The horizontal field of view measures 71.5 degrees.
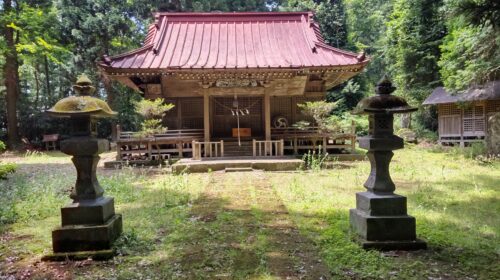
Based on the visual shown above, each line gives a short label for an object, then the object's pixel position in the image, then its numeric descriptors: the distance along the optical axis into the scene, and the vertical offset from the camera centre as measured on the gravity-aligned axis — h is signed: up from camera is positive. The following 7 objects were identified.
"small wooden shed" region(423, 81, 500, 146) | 17.11 +0.83
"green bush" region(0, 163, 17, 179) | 9.75 -0.94
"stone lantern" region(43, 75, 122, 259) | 4.29 -0.77
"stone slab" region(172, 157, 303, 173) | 11.42 -1.04
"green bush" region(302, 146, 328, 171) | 11.12 -1.07
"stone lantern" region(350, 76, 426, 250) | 4.39 -0.85
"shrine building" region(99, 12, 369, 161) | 12.86 +2.23
